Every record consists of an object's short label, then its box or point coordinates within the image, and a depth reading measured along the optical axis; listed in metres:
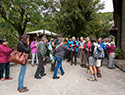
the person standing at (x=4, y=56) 4.23
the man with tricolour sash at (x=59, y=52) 4.52
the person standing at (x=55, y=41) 4.84
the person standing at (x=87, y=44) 5.69
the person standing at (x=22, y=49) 3.20
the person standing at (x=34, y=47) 6.81
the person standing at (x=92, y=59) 4.43
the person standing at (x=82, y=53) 6.78
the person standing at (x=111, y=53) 6.22
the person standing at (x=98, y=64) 4.58
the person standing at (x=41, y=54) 4.54
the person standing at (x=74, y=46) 7.02
